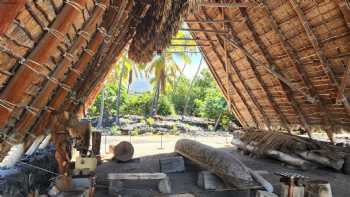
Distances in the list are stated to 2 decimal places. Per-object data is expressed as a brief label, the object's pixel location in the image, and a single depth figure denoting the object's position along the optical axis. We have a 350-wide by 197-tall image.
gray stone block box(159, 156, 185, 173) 7.91
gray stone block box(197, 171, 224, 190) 6.46
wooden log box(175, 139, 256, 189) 5.89
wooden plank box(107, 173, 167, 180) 6.25
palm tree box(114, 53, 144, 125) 23.28
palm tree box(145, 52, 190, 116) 23.12
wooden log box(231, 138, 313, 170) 8.54
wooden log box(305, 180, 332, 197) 5.34
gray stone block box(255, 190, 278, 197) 5.31
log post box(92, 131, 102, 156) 8.48
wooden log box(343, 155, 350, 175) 8.01
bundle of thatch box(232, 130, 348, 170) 8.37
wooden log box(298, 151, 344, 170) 8.12
